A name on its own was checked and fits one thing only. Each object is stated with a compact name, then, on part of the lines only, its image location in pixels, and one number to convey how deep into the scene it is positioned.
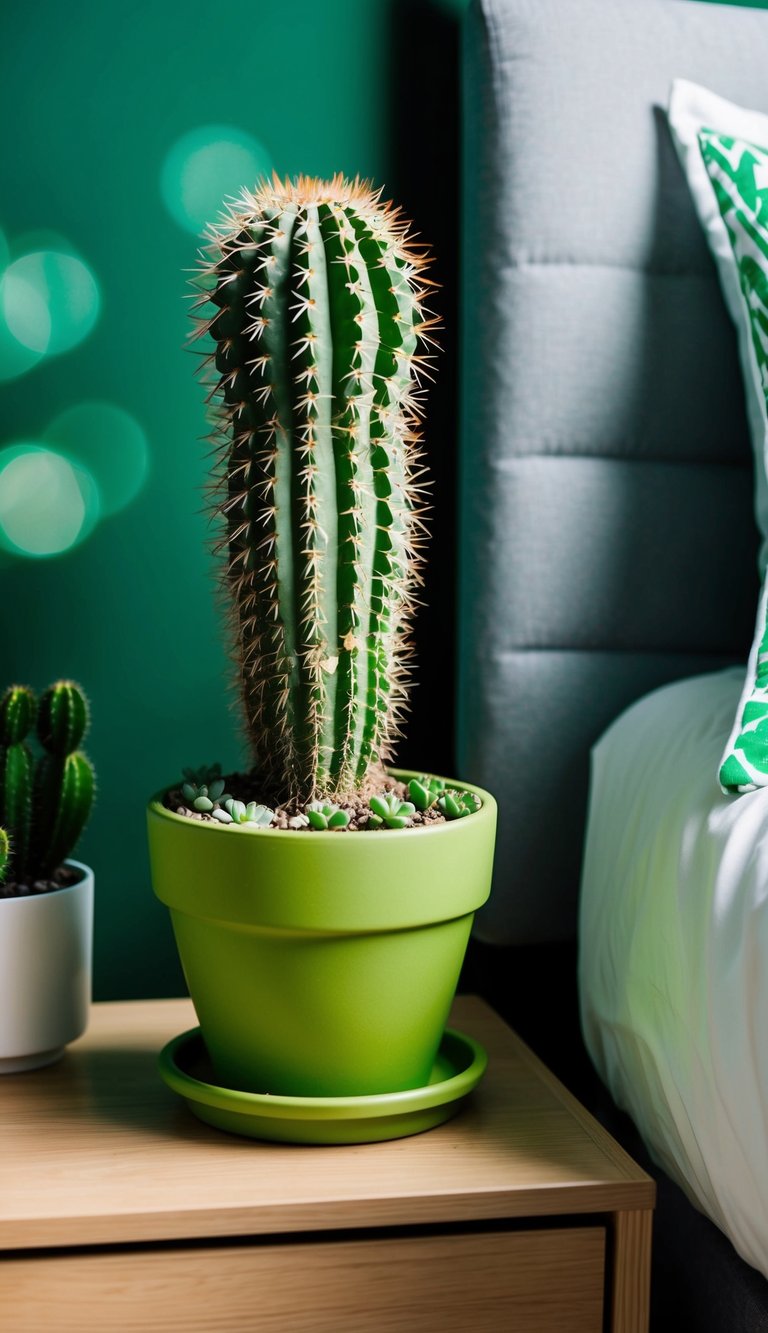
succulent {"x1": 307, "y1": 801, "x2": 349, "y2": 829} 0.76
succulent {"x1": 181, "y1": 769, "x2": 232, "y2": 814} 0.81
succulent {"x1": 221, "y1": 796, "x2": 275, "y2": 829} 0.76
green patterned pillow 0.97
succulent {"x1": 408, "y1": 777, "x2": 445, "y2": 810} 0.81
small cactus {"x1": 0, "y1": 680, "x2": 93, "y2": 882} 0.90
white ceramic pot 0.87
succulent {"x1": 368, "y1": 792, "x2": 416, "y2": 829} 0.76
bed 1.07
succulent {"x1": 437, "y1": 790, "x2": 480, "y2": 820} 0.81
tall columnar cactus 0.74
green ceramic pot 0.72
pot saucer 0.74
